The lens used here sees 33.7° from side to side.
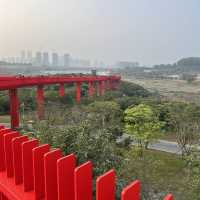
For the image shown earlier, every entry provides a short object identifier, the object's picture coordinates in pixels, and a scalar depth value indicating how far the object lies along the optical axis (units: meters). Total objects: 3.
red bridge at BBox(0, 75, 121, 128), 21.88
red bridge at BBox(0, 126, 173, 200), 2.11
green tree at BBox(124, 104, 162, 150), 18.30
